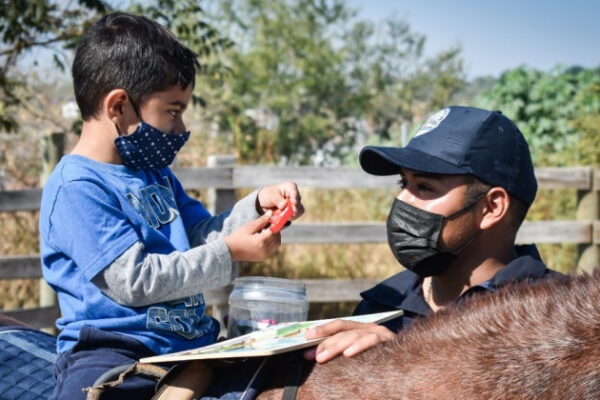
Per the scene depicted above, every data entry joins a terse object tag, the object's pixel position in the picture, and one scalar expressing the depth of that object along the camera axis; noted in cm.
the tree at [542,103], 1348
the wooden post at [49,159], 643
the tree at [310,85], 2131
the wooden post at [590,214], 699
